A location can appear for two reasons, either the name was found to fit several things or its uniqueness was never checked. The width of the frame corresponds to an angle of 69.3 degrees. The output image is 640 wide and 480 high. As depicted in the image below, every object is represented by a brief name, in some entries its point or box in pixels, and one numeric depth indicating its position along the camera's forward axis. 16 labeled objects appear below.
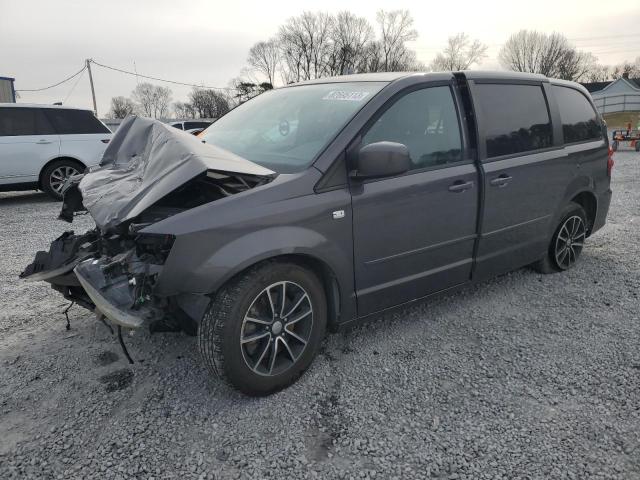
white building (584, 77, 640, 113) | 46.41
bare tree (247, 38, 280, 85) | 64.88
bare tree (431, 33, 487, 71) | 54.78
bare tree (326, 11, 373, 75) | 60.53
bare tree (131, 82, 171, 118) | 66.12
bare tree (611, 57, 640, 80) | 75.06
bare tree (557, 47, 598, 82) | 67.45
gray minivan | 2.38
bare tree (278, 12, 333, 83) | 62.59
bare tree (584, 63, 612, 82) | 72.06
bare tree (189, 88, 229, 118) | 61.53
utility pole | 38.16
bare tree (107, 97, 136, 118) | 58.91
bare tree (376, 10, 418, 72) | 61.69
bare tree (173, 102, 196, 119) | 63.94
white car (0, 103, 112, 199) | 8.28
